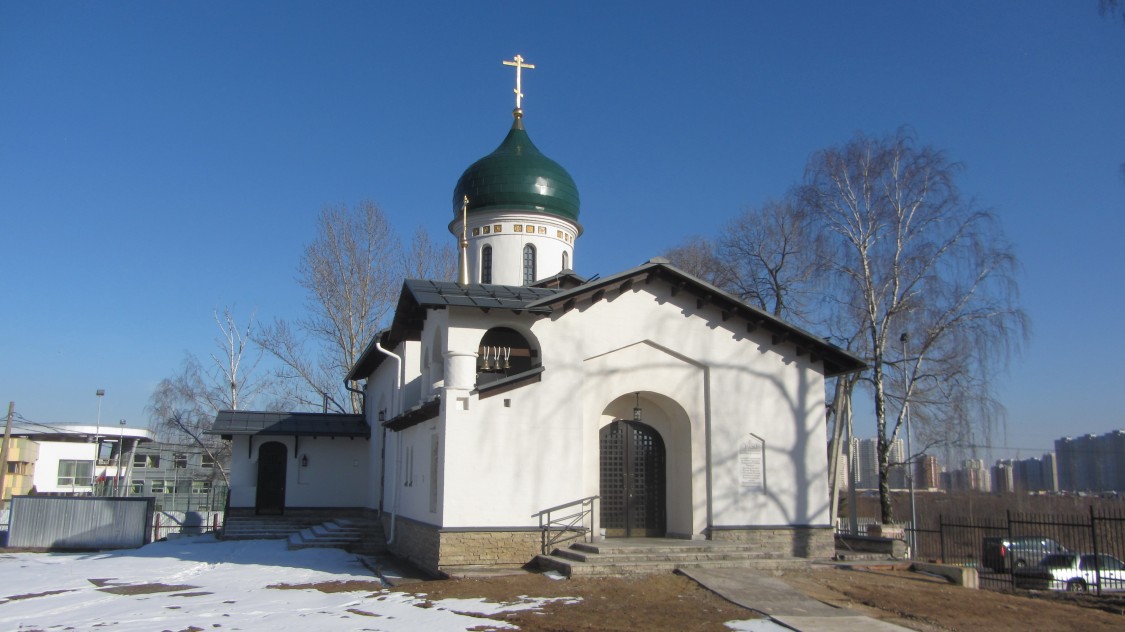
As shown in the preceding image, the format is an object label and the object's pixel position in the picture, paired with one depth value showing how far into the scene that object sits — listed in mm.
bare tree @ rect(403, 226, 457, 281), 36062
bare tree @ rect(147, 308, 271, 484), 36250
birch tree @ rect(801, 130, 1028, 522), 21297
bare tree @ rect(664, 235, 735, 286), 28922
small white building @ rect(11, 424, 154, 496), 59188
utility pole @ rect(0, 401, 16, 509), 28234
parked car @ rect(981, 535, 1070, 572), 20250
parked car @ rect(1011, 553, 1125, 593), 17453
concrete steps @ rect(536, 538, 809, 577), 14109
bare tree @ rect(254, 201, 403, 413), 33562
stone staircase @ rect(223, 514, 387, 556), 21172
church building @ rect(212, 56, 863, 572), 15461
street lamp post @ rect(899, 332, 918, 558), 21438
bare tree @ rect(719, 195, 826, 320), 27562
